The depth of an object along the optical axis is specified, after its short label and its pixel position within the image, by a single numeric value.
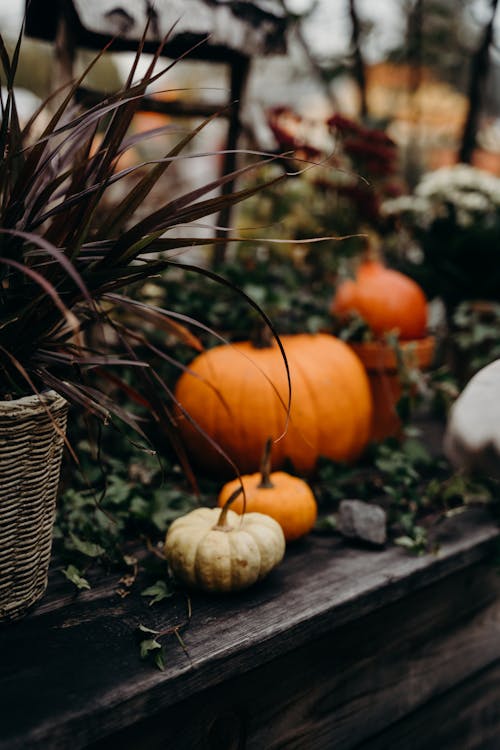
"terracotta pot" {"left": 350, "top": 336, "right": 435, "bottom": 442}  2.06
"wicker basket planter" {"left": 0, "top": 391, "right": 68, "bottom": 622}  0.99
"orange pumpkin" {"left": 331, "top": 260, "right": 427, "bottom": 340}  2.16
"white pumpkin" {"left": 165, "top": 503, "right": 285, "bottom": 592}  1.18
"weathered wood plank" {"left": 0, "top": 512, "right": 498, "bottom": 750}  0.91
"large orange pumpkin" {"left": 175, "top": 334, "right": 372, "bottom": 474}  1.77
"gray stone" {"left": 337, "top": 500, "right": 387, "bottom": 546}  1.48
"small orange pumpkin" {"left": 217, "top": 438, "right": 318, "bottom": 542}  1.43
